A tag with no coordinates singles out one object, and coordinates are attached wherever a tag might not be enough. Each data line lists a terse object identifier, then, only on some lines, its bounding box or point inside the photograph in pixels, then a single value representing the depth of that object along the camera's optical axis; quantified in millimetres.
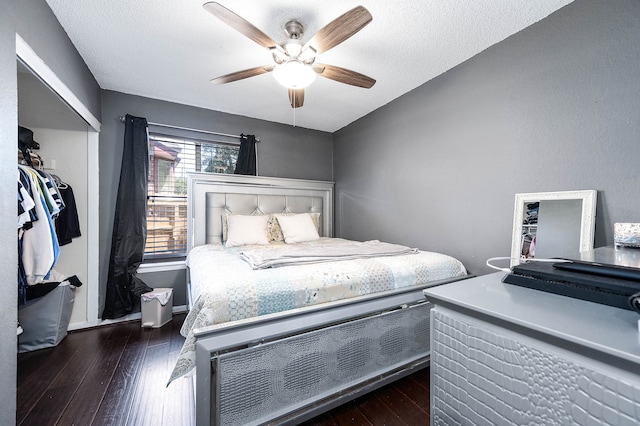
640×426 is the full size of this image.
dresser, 403
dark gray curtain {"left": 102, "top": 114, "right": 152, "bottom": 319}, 2596
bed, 1146
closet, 2297
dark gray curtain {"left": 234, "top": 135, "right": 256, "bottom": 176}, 3258
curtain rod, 2736
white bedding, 1199
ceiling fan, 1354
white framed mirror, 1472
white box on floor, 2486
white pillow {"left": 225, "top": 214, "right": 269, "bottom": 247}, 2656
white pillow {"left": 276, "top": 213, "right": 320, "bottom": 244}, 2936
